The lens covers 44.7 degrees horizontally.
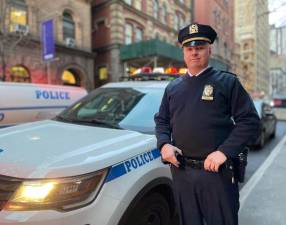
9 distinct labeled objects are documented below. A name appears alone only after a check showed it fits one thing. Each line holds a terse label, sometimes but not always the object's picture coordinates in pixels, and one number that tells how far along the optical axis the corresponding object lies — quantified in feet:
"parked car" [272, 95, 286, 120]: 67.51
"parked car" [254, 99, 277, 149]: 31.96
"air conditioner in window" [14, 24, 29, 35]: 57.36
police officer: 7.57
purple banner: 59.06
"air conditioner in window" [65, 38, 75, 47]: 70.81
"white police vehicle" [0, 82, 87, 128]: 21.01
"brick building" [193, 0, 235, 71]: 82.64
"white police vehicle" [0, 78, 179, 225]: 7.14
